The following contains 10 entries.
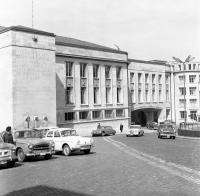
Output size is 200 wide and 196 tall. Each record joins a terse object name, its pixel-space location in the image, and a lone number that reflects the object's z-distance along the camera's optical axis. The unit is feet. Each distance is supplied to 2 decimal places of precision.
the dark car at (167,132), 122.71
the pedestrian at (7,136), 58.85
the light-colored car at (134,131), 137.80
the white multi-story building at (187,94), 253.85
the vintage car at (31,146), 60.85
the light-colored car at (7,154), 53.67
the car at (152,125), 192.13
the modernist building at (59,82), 131.44
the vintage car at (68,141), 68.28
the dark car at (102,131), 156.67
